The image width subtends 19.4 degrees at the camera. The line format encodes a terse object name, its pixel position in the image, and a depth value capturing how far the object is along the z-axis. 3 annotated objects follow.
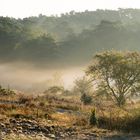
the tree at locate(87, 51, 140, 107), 58.25
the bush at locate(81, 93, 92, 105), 57.68
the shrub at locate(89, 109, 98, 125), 28.97
